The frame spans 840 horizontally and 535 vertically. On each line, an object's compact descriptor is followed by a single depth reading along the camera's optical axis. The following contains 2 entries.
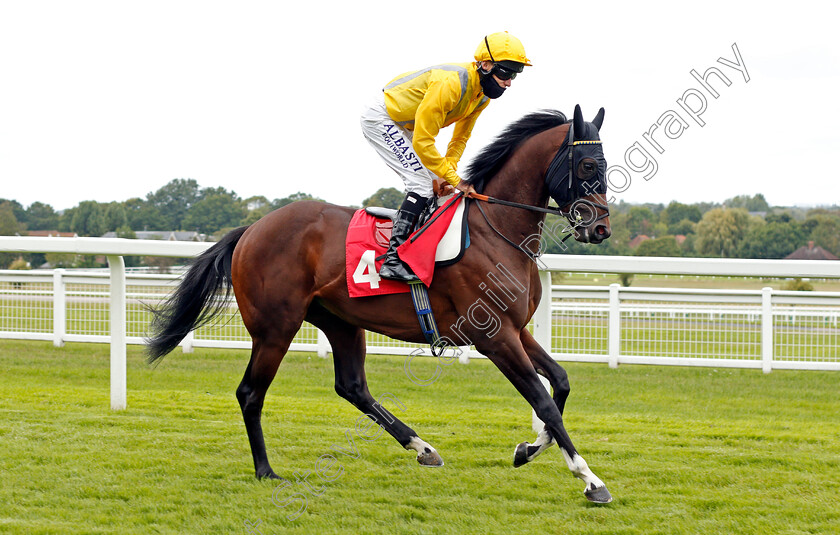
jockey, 7.45
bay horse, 7.23
